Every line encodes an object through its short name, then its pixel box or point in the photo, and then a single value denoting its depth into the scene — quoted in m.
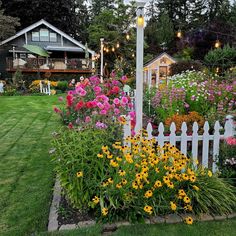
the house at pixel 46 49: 22.14
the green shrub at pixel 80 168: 2.75
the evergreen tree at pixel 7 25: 20.45
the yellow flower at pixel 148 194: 2.53
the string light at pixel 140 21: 3.41
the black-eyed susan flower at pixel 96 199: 2.58
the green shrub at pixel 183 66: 17.30
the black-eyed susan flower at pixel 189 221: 2.48
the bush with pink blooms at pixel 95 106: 3.85
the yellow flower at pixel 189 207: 2.65
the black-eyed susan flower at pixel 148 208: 2.45
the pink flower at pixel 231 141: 3.38
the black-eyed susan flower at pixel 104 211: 2.49
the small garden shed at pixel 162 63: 22.45
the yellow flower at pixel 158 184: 2.56
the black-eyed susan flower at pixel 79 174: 2.61
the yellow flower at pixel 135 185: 2.53
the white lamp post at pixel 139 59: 3.42
